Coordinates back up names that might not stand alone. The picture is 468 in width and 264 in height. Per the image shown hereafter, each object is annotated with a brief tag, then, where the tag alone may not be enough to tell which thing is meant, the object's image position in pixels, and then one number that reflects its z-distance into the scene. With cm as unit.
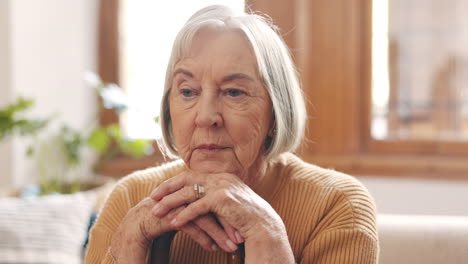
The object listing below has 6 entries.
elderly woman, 114
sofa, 123
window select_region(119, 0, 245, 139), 252
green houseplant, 199
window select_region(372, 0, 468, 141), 221
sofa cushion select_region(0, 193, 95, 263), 153
